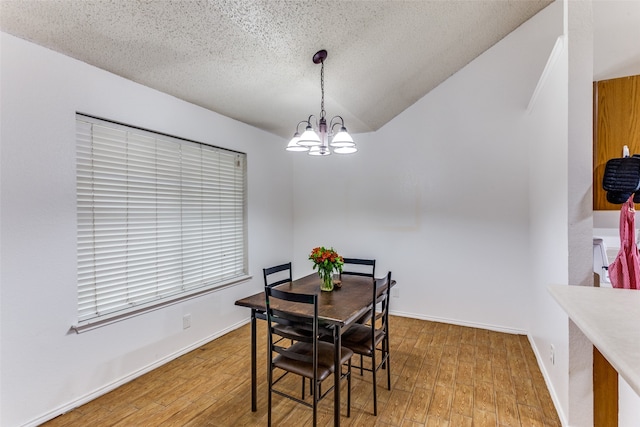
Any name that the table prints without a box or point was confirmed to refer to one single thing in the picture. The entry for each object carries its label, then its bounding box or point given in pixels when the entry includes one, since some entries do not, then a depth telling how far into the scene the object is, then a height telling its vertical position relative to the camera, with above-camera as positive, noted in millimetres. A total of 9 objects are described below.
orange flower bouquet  2404 -420
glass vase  2466 -575
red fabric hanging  1637 -264
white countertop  651 -316
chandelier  2127 +522
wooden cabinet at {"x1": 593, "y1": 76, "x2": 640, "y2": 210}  1978 +579
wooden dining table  1817 -641
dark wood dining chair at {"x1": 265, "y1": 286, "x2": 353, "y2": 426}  1780 -899
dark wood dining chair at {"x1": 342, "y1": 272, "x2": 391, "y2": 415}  2133 -934
